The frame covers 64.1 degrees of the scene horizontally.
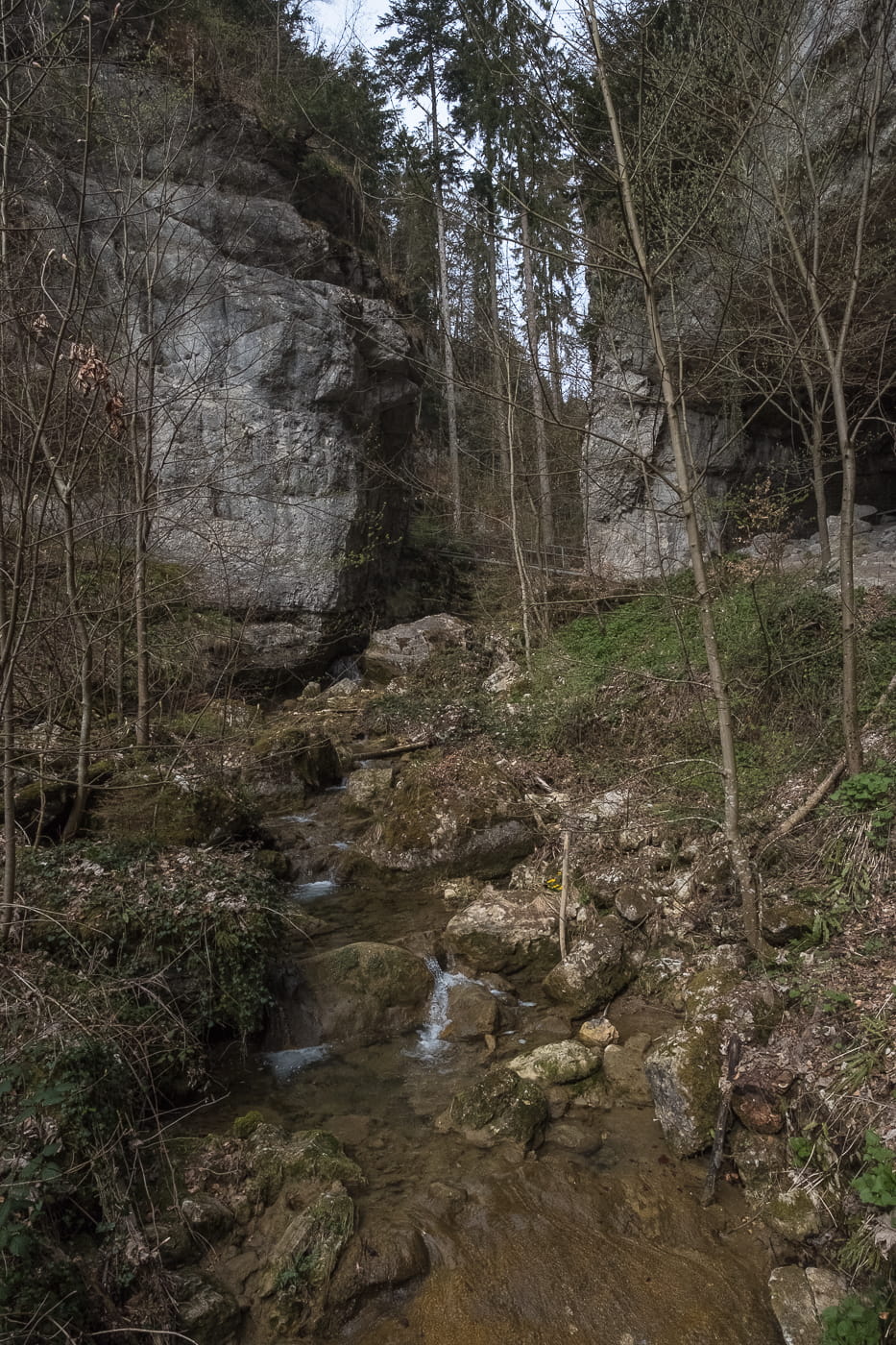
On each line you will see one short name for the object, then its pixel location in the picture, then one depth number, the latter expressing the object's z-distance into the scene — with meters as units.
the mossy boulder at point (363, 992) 5.52
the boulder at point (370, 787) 9.64
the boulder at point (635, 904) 6.05
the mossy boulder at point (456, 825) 8.33
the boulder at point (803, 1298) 2.99
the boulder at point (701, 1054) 4.00
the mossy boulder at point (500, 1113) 4.26
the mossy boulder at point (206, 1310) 3.10
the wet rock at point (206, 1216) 3.53
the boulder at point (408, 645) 13.65
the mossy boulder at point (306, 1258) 3.24
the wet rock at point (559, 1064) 4.70
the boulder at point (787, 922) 4.84
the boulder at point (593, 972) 5.57
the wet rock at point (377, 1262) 3.31
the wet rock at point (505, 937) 6.25
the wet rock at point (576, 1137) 4.20
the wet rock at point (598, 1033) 5.07
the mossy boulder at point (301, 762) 9.99
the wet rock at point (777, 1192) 3.39
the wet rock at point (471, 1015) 5.44
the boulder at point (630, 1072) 4.54
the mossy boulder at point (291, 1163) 3.81
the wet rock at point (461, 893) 7.54
